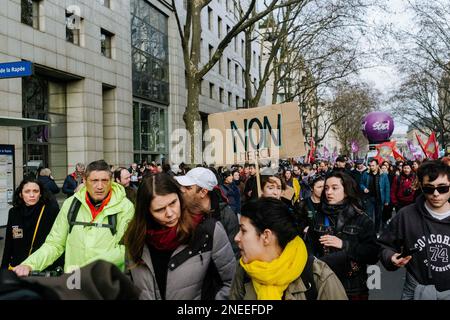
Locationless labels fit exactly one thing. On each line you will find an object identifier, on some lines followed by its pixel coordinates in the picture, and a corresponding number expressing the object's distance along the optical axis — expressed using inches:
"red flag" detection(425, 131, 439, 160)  571.6
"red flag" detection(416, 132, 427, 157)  615.2
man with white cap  156.2
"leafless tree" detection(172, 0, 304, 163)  518.6
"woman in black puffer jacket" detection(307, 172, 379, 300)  140.9
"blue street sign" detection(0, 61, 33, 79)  321.4
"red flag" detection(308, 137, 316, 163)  1017.6
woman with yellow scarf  90.0
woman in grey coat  101.3
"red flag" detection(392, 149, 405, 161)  692.8
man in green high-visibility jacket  135.0
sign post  426.9
